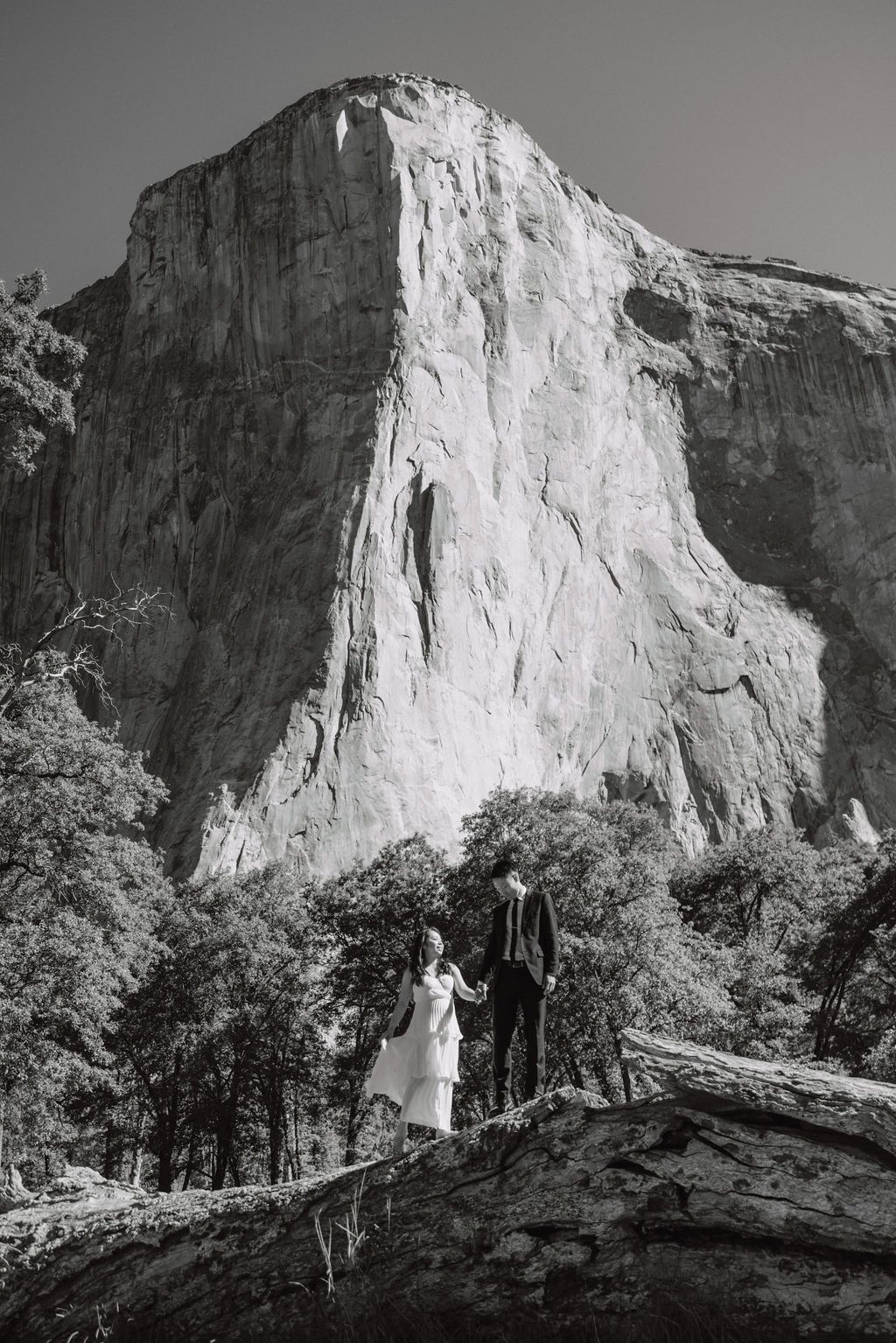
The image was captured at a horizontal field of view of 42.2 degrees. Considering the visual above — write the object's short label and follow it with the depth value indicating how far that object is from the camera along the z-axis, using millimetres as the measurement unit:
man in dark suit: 8766
